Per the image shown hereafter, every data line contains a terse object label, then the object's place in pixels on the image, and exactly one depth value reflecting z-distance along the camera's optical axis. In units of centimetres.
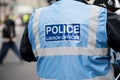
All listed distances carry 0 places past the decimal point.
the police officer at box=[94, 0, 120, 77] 455
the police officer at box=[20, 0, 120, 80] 404
